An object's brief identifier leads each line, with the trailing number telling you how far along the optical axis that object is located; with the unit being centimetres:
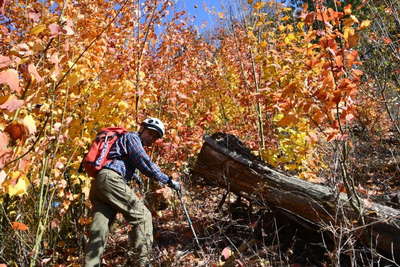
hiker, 323
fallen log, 314
